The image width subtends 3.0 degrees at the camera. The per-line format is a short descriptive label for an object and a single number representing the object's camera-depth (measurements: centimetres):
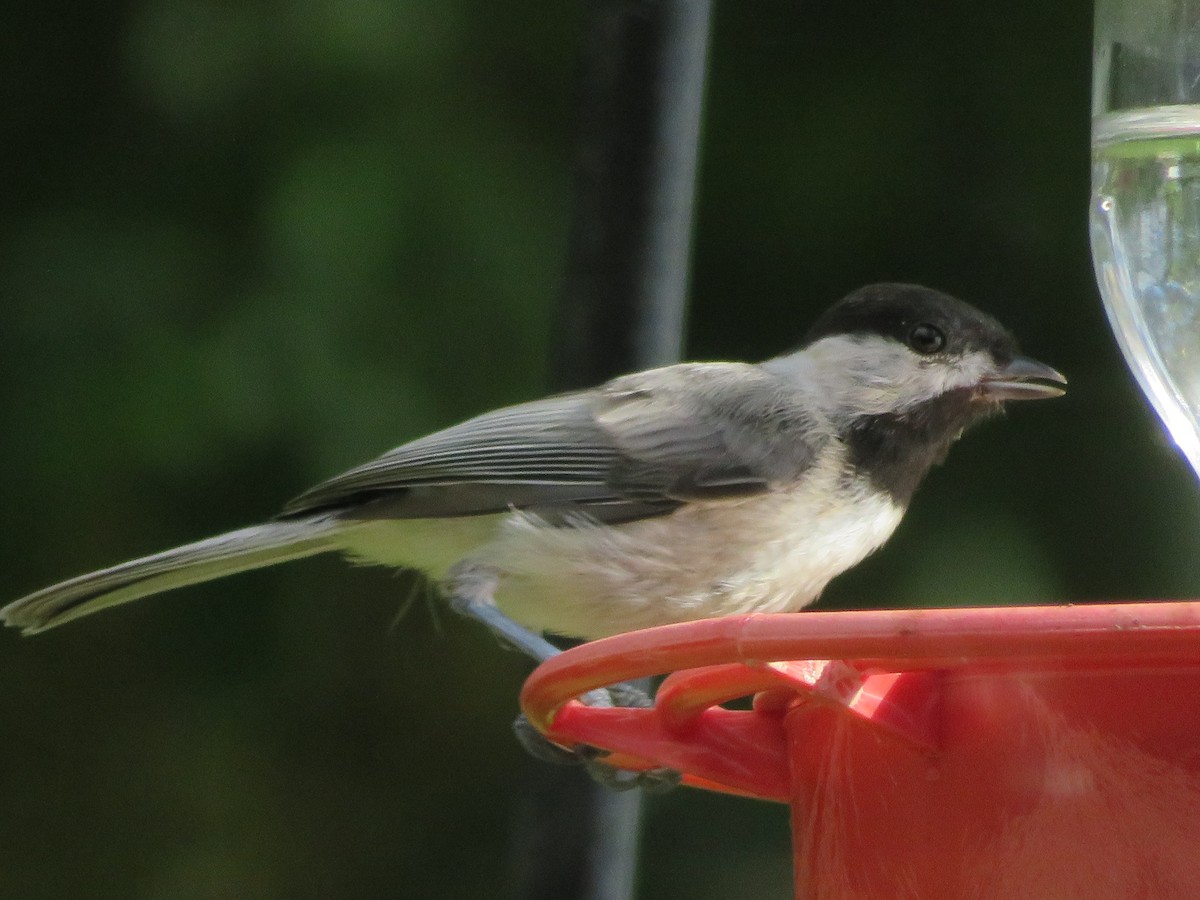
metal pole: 255
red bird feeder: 213
